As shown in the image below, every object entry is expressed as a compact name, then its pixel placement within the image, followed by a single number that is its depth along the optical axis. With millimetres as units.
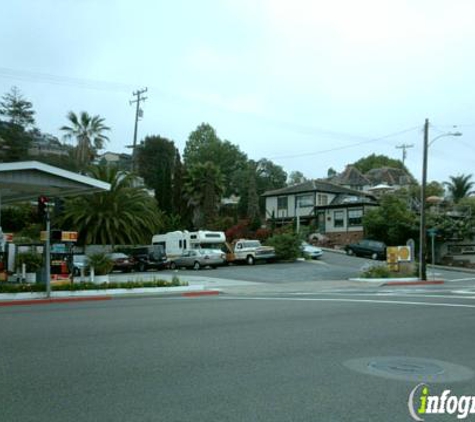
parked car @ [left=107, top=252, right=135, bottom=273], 40969
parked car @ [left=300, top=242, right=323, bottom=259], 46412
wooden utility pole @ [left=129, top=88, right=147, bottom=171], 60000
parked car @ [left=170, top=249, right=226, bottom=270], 42094
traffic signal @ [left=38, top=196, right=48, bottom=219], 21609
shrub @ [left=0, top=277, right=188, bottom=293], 21906
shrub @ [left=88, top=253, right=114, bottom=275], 26734
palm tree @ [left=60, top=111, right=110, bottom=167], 68188
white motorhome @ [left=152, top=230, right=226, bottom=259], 45125
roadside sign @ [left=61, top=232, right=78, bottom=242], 22534
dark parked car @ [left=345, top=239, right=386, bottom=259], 50906
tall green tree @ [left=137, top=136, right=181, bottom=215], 66125
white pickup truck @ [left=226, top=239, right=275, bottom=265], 44719
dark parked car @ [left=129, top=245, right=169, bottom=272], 41969
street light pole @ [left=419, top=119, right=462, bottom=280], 34375
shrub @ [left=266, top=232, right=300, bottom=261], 44219
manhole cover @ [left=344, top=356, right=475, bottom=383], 7402
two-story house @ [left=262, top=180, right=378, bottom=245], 60875
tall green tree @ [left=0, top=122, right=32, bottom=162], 69875
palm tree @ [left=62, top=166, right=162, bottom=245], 48156
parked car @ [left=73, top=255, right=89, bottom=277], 35750
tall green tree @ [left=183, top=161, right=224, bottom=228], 62062
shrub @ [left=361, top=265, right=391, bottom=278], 33938
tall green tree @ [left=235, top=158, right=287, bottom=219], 90512
